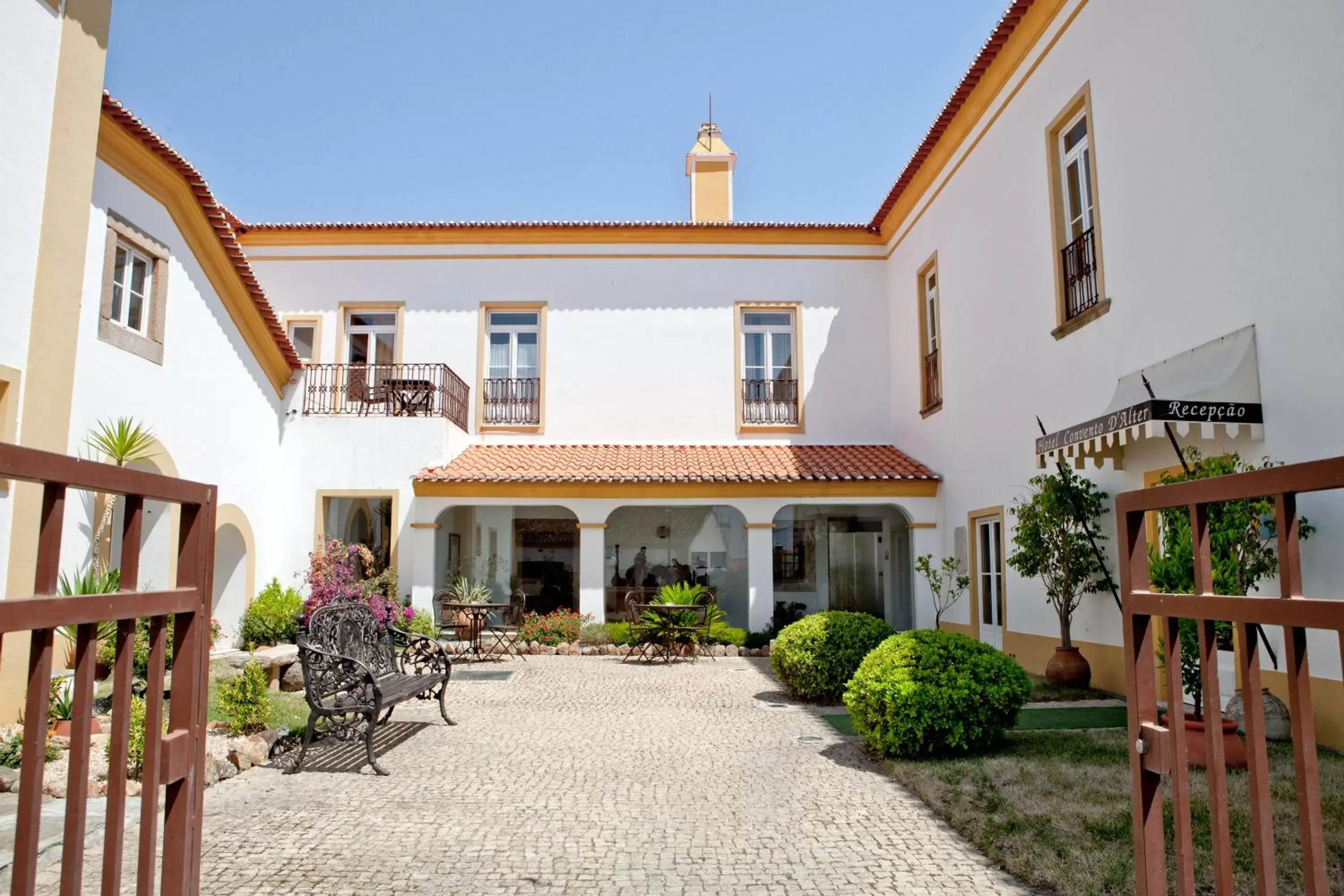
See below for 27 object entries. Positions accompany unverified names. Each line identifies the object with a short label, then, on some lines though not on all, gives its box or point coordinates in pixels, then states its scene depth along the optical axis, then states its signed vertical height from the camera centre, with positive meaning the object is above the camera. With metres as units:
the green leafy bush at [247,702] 7.73 -1.11
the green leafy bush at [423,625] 14.73 -0.90
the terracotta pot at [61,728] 7.14 -1.24
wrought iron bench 7.35 -0.90
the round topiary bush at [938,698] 6.88 -0.97
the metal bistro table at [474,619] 13.97 -0.82
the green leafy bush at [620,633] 15.54 -1.09
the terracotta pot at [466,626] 14.91 -0.94
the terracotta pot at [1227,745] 5.92 -1.14
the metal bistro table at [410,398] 16.48 +2.99
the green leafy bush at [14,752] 6.47 -1.28
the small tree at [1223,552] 6.45 +0.10
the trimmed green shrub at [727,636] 15.59 -1.14
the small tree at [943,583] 15.04 -0.26
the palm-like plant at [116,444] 9.74 +1.31
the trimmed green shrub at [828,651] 10.02 -0.90
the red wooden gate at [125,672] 1.89 -0.25
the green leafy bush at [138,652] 8.92 -0.81
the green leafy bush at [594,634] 15.46 -1.11
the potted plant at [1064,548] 10.27 +0.21
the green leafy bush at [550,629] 15.29 -1.01
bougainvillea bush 13.95 -0.17
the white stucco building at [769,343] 7.79 +3.07
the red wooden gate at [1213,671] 1.94 -0.26
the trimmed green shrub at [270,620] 13.76 -0.77
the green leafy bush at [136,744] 6.37 -1.20
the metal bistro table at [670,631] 13.91 -0.96
